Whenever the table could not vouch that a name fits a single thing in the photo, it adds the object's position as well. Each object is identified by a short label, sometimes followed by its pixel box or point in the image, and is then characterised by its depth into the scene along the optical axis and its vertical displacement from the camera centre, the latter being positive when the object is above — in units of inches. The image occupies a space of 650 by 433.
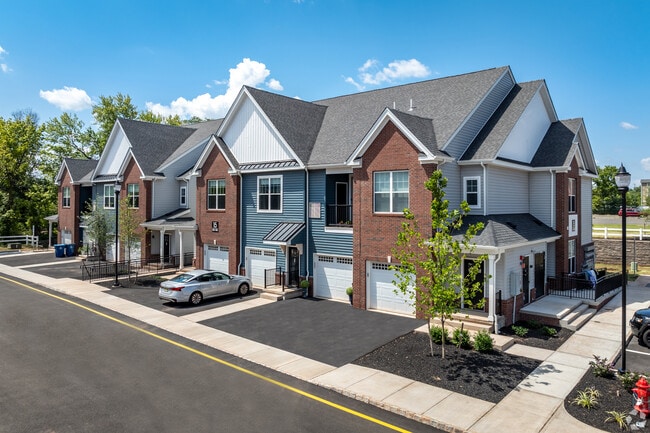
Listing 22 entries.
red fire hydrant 371.9 -165.4
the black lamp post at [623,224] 470.7 -13.2
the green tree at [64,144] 2242.9 +392.0
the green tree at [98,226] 1176.8 -37.2
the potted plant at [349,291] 814.7 -153.6
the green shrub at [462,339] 561.3 -171.9
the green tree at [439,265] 497.7 -64.2
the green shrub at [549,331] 628.2 -180.7
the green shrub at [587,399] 397.4 -181.2
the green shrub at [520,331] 624.8 -179.1
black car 586.2 -161.0
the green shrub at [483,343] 545.6 -170.7
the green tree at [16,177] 2000.5 +180.8
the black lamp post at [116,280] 1018.1 -163.5
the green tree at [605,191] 3508.9 +179.1
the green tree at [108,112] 2326.3 +567.9
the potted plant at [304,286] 882.5 -155.9
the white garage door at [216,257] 1067.9 -116.8
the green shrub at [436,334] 570.9 -167.6
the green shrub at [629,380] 423.5 -171.3
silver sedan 815.1 -149.9
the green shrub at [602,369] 462.9 -175.2
